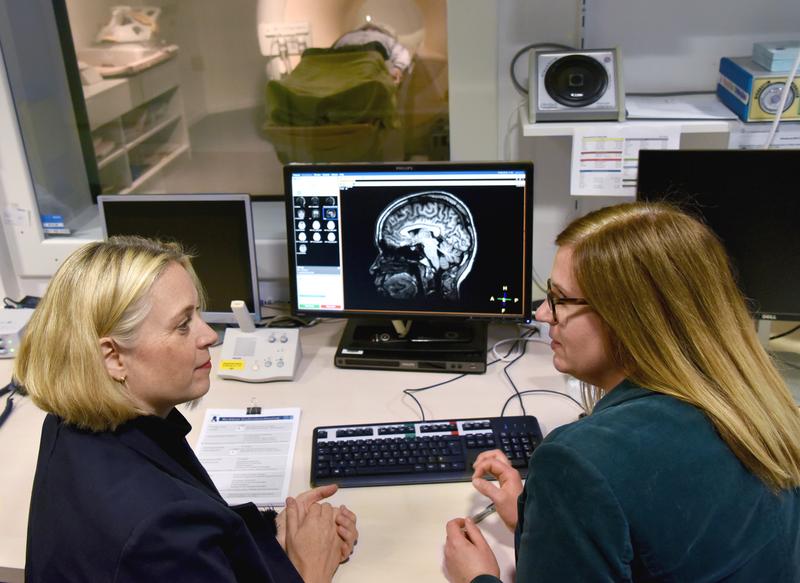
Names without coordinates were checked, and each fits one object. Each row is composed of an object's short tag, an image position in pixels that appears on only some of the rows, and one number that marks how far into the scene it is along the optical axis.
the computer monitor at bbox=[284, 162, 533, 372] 1.76
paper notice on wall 1.73
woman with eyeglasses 0.93
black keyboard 1.47
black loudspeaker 1.73
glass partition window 2.12
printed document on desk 1.46
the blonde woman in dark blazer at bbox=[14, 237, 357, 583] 0.98
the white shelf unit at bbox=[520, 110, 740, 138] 1.71
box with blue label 1.65
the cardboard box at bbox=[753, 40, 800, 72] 1.63
